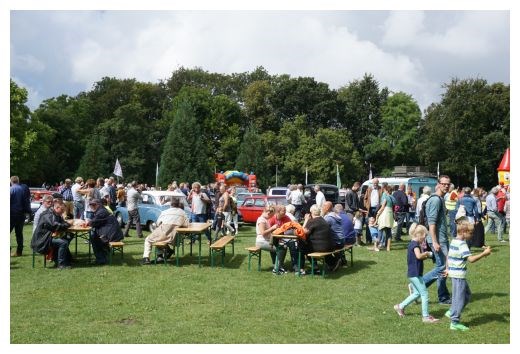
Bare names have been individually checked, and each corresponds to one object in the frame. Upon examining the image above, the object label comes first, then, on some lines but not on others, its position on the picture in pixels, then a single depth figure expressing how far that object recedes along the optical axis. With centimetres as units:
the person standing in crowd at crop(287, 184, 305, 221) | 2028
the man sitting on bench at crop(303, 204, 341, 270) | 1190
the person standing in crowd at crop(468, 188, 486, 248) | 1569
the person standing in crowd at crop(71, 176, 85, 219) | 1750
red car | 2377
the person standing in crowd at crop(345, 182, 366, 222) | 1773
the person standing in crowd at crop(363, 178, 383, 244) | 1709
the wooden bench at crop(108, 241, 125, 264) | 1250
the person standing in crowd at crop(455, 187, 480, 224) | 1455
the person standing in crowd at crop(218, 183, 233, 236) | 1811
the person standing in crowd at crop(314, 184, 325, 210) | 1950
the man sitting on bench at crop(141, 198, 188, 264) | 1270
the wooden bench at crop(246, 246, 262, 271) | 1224
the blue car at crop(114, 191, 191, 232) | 1984
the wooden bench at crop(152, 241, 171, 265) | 1249
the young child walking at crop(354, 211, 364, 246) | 1667
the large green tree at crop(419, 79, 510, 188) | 5447
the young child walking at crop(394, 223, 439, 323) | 807
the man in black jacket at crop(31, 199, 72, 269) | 1183
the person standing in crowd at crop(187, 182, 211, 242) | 1644
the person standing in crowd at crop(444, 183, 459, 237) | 1575
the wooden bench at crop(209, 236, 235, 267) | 1235
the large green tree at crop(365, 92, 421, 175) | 6569
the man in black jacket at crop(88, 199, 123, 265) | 1261
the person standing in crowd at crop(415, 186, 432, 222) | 1596
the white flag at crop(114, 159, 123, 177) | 3427
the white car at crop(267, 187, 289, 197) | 2973
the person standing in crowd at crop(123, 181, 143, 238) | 1758
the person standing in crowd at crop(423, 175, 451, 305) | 879
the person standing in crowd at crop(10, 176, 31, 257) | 1374
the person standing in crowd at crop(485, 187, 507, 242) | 1838
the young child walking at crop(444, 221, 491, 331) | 759
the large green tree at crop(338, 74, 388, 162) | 6481
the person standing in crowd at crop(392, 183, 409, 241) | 1816
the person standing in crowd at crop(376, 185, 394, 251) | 1541
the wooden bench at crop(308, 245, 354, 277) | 1147
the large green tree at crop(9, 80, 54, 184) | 4334
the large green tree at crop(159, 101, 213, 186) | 4056
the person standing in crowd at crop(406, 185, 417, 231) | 2025
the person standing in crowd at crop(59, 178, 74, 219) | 1764
